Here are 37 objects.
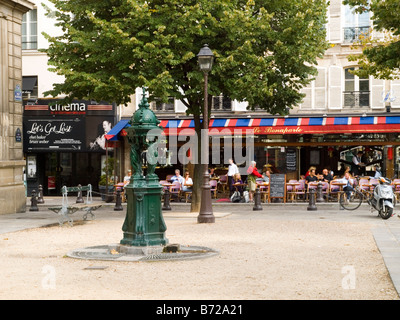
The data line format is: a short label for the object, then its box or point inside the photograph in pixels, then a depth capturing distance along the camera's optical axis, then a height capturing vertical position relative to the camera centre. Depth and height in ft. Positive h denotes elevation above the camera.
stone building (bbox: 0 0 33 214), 69.82 +4.92
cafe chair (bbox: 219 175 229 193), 96.89 -3.01
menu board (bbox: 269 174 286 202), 83.87 -3.29
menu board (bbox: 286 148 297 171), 100.27 -0.23
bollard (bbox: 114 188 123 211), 77.38 -4.90
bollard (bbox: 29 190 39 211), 75.90 -4.97
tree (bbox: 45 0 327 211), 63.52 +10.28
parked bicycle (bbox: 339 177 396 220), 62.28 -3.58
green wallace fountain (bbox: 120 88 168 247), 38.47 -1.87
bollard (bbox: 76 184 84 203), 81.21 -4.80
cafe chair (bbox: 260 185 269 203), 85.86 -4.12
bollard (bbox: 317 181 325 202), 80.29 -4.03
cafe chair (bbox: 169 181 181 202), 88.38 -4.07
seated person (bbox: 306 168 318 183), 86.12 -2.25
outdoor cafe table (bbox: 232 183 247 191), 86.38 -3.25
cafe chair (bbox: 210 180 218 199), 89.92 -3.61
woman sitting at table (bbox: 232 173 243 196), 87.33 -2.96
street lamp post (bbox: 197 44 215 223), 59.06 -1.93
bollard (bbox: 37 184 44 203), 89.64 -5.24
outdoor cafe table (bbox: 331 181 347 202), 82.88 -2.97
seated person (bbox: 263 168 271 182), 86.99 -2.15
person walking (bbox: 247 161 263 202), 82.23 -2.34
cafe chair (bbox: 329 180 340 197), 83.83 -3.49
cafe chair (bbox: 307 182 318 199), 83.85 -3.13
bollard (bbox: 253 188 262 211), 74.95 -4.63
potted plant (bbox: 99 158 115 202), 89.66 -3.28
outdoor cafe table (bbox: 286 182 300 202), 85.20 -3.58
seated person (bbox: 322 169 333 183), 87.51 -2.16
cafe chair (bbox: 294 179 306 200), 85.20 -3.72
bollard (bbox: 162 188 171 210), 77.61 -4.85
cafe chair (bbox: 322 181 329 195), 84.25 -3.39
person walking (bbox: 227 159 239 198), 89.94 -1.77
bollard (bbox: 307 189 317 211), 73.42 -4.73
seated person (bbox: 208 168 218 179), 96.53 -2.06
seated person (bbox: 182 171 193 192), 88.22 -3.27
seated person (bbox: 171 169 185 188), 89.76 -2.62
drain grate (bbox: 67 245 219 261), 35.86 -5.08
